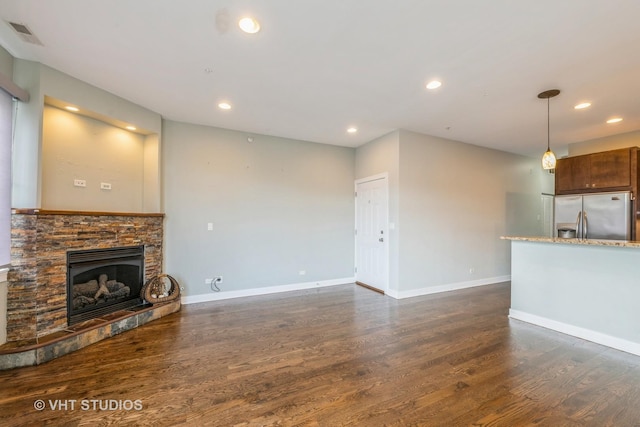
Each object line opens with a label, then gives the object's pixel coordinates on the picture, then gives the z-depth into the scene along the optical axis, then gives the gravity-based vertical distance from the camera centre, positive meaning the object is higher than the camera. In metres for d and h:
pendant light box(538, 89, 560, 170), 3.25 +0.76
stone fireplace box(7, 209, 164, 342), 2.67 -0.44
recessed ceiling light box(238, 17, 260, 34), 2.15 +1.52
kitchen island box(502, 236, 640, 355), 2.83 -0.80
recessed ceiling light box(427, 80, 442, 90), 3.08 +1.50
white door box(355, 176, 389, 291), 4.98 -0.29
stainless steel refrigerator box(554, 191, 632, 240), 4.16 +0.05
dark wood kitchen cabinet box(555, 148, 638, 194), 4.16 +0.75
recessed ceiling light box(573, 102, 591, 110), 3.55 +1.47
